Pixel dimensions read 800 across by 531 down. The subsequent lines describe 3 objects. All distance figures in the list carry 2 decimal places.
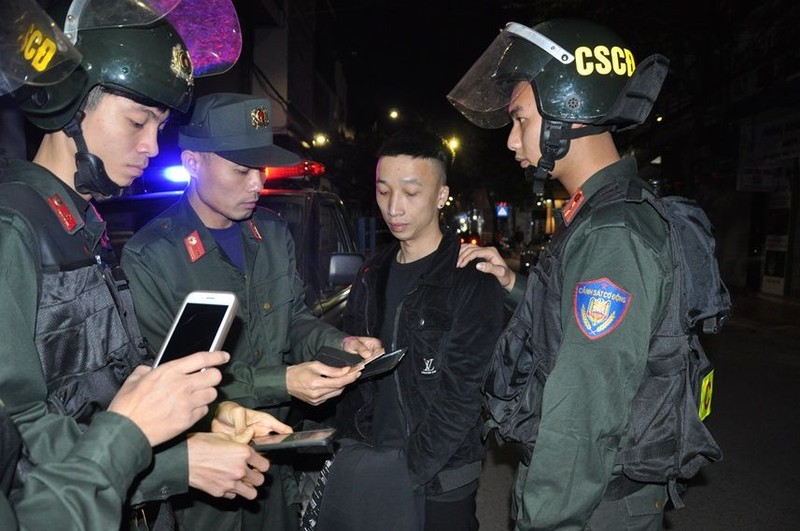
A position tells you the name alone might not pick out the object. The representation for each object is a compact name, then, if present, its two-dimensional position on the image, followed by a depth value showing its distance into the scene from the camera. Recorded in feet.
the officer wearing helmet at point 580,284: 5.06
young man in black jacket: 7.36
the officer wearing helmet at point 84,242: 4.57
